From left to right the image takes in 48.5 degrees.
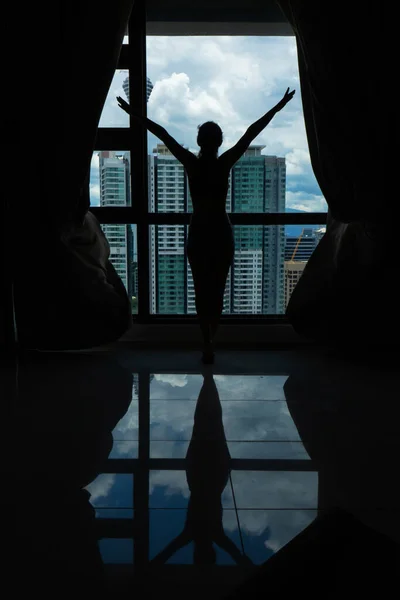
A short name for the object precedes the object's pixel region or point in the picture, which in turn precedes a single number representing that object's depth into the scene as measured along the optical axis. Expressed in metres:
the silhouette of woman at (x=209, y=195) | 2.33
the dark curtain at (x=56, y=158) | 2.15
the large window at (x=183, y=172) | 2.87
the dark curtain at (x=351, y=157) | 2.10
